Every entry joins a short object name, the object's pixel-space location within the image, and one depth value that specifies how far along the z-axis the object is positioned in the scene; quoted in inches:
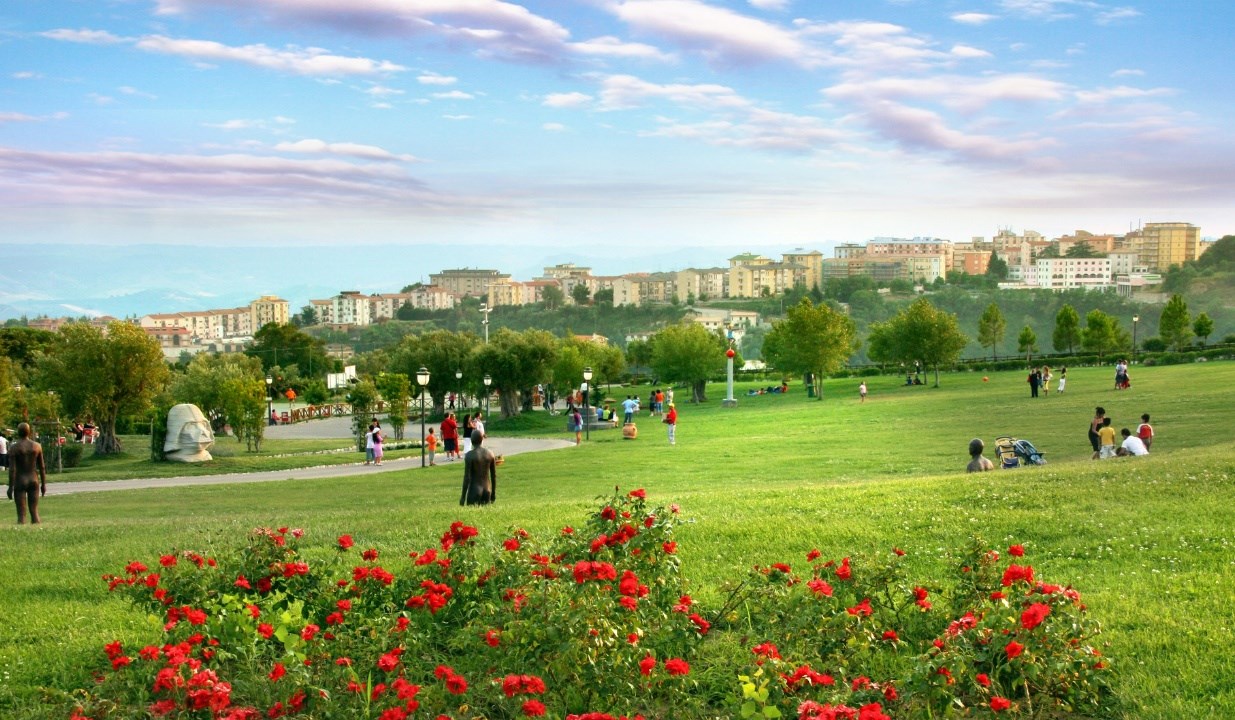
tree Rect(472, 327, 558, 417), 2234.3
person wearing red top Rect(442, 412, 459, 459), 1163.3
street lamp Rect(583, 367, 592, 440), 1511.6
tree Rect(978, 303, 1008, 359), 3572.8
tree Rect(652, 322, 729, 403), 2514.8
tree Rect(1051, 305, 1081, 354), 3405.5
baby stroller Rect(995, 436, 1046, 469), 793.6
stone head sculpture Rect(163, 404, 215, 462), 1248.2
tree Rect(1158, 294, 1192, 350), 2955.2
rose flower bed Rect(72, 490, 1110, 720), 204.1
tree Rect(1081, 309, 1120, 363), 3014.3
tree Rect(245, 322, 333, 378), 3892.7
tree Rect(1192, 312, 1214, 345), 3051.2
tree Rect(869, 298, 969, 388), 2416.3
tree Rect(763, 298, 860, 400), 2255.2
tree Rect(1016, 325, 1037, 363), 3320.4
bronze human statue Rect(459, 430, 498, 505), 561.3
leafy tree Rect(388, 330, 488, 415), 2283.5
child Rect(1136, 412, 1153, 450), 804.6
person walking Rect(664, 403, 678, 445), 1248.2
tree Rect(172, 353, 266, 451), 1381.6
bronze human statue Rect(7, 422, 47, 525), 562.6
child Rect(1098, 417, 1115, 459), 780.6
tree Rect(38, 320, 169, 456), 1438.2
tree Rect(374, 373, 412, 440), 1556.3
